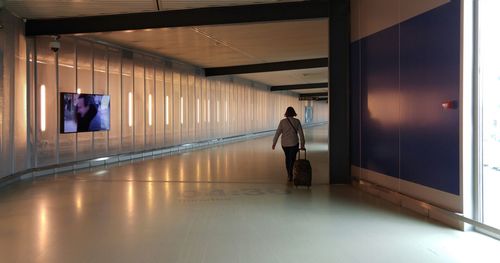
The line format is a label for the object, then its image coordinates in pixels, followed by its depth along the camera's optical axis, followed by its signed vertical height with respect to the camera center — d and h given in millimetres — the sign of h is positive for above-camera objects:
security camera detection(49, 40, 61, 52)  10742 +2106
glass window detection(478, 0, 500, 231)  5352 +255
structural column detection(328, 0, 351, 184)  9086 +537
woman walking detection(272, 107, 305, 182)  9328 -138
